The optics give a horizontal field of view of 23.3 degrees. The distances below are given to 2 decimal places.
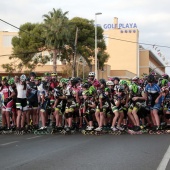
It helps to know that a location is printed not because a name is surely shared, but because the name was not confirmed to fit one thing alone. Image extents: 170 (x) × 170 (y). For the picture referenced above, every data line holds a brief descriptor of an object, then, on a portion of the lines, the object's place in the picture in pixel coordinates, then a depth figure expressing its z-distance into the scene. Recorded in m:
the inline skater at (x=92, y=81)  15.60
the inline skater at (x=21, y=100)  15.27
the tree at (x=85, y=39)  58.16
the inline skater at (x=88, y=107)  14.98
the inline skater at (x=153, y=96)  14.77
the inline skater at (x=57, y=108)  15.20
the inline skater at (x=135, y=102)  14.83
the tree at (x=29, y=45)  56.56
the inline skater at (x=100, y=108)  14.78
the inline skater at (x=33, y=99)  15.70
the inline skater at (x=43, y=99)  15.31
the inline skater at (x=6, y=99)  15.56
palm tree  51.62
